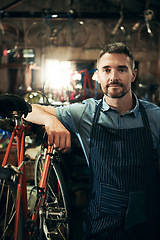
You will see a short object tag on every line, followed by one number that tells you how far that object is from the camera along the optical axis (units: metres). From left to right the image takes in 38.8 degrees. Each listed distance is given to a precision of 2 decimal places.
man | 1.98
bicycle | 1.87
